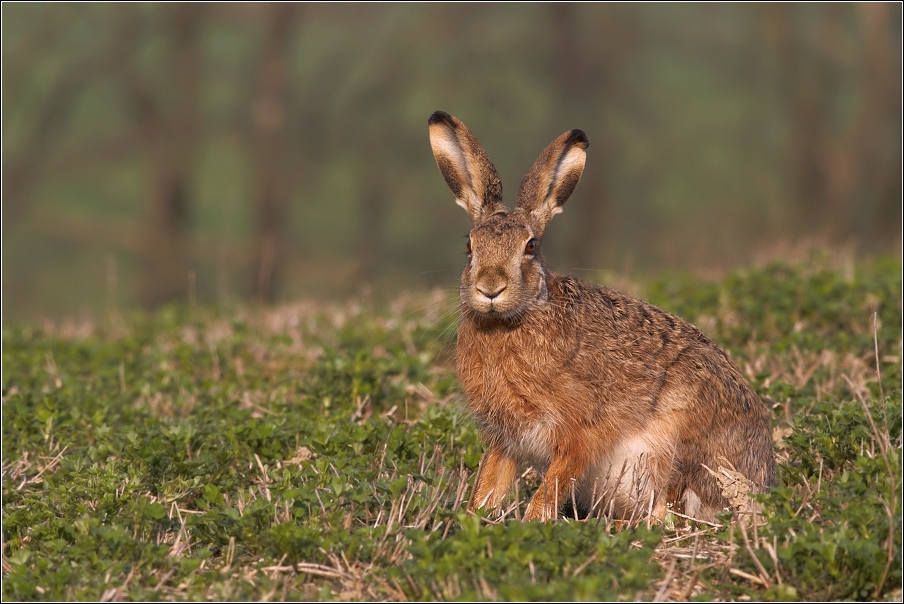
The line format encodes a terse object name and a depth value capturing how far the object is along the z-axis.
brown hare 10.45
